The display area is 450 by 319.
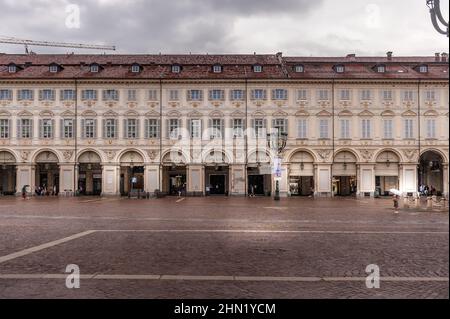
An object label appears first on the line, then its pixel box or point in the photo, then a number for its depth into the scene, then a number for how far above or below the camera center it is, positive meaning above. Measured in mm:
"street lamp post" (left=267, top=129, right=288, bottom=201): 37262 +1887
